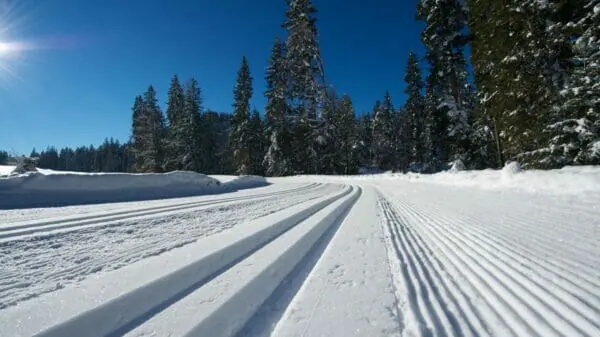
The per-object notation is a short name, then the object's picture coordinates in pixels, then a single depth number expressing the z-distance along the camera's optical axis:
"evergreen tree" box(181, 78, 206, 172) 39.53
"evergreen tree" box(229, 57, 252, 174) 38.25
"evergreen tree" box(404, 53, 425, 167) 35.91
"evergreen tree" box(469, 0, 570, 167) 10.48
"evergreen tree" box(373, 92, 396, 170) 53.56
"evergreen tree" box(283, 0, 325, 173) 31.72
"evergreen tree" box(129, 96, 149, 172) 39.09
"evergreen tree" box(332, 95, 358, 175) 44.09
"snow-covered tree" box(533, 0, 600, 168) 8.29
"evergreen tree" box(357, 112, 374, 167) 55.32
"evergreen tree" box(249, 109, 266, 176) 38.72
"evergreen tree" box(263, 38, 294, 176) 33.84
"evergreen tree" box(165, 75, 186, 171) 40.78
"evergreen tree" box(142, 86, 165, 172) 38.22
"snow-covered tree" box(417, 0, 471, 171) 18.81
